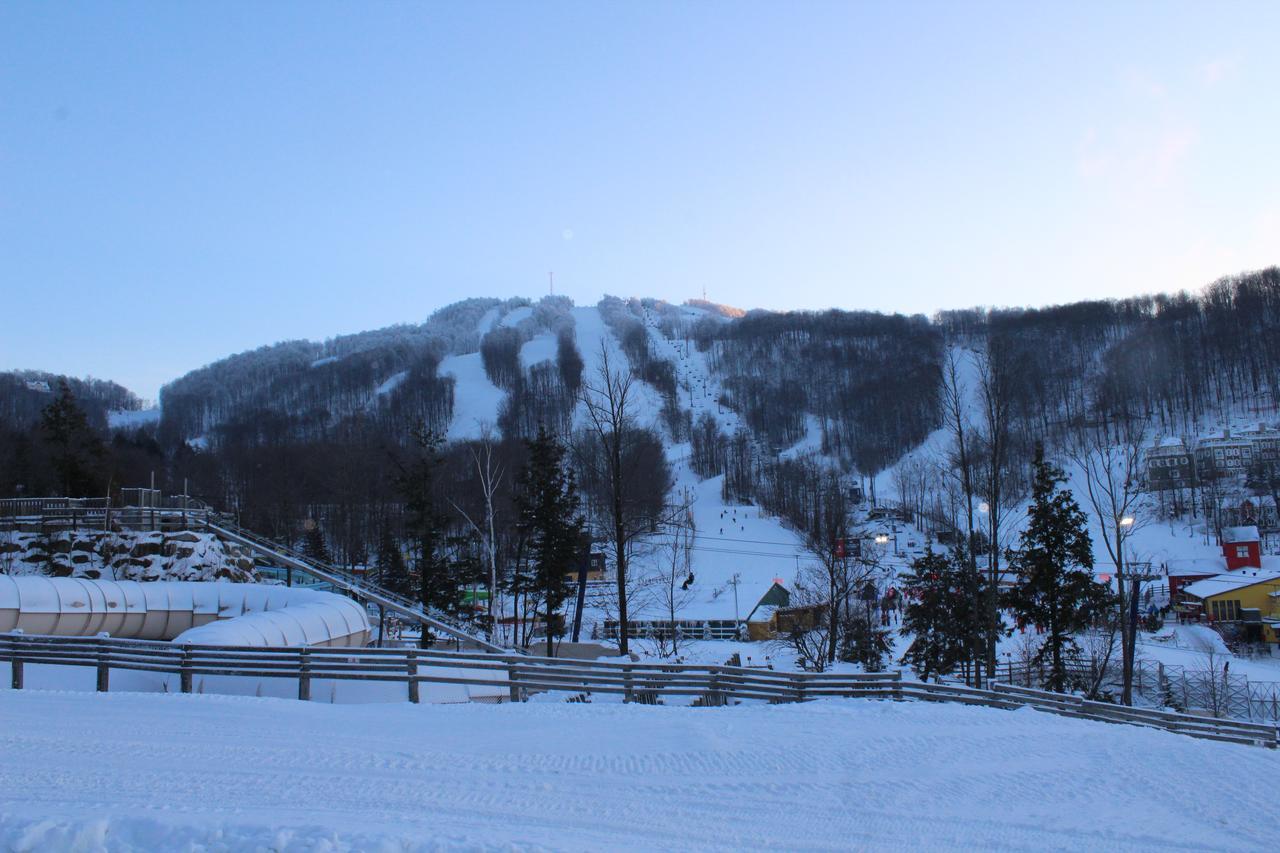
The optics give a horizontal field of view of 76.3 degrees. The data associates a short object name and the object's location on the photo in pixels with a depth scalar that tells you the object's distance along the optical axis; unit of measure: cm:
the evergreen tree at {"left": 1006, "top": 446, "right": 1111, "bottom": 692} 2372
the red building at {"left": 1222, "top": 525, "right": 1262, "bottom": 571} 5872
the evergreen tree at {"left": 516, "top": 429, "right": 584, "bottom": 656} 2978
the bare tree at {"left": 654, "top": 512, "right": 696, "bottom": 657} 3904
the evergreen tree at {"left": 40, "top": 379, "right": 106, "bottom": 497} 4356
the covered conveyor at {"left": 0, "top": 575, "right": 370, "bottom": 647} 1880
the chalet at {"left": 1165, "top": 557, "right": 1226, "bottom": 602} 5528
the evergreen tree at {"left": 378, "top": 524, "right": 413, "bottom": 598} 3688
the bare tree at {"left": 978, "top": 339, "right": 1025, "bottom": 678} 2078
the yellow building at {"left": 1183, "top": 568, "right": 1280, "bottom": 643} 4331
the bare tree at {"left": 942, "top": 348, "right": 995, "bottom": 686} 2083
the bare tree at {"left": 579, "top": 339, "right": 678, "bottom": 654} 2016
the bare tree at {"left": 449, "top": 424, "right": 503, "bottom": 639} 2697
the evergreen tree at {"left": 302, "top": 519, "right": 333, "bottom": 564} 5328
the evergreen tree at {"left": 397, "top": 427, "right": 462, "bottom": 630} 3244
